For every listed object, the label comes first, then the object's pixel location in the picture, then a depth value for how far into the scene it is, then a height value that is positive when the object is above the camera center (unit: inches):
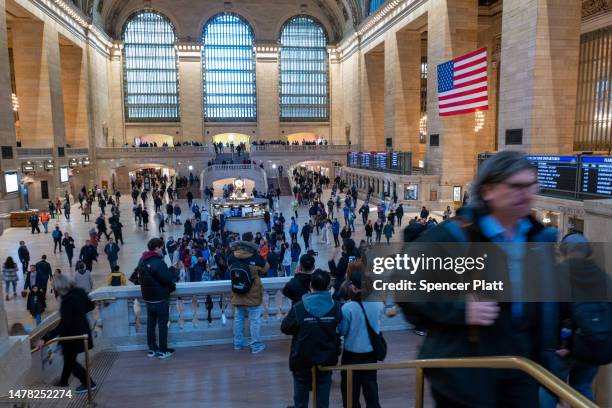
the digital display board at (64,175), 1066.1 -29.8
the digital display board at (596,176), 402.9 -14.8
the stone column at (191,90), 1699.1 +262.5
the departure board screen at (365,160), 1167.0 +0.8
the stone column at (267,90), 1744.6 +267.3
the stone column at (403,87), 1125.7 +178.4
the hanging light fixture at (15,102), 1243.8 +158.5
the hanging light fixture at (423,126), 1589.6 +115.6
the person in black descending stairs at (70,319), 163.0 -55.5
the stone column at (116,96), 1651.1 +236.0
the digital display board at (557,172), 444.1 -12.3
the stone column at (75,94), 1275.8 +185.5
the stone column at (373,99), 1418.6 +186.9
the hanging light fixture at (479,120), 1040.0 +88.1
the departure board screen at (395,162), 952.3 -3.9
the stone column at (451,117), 871.7 +110.2
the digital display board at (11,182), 813.9 -34.3
